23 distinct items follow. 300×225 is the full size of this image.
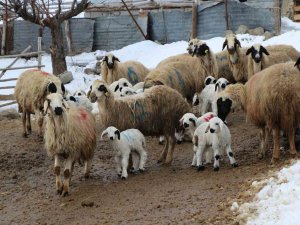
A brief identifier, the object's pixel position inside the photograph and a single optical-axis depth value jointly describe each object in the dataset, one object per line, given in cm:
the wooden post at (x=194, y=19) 2239
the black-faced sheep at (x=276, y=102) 855
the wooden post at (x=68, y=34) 2478
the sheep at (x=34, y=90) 1199
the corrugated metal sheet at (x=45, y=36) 2492
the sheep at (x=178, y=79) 1217
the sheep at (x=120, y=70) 1419
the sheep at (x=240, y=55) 1359
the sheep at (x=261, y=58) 1224
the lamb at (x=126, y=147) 884
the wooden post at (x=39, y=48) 1785
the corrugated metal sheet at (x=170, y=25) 2312
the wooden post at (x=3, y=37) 2475
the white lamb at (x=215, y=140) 881
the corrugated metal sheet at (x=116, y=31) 2441
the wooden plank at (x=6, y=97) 1761
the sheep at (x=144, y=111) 973
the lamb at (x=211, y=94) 1156
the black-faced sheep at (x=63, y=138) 842
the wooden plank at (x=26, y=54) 1735
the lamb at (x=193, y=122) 934
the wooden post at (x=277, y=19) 2041
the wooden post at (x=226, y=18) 2130
